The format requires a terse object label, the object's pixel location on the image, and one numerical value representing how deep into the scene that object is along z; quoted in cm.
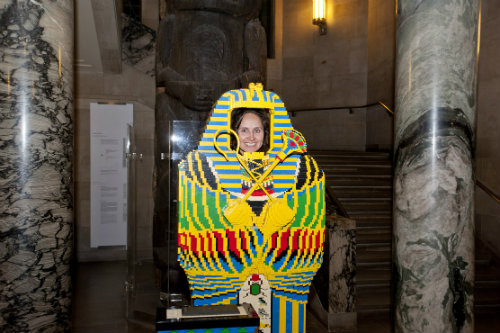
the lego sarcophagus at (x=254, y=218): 243
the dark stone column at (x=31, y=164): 296
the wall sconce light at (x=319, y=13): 905
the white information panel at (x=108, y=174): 678
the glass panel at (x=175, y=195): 321
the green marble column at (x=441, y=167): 299
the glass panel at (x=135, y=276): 445
